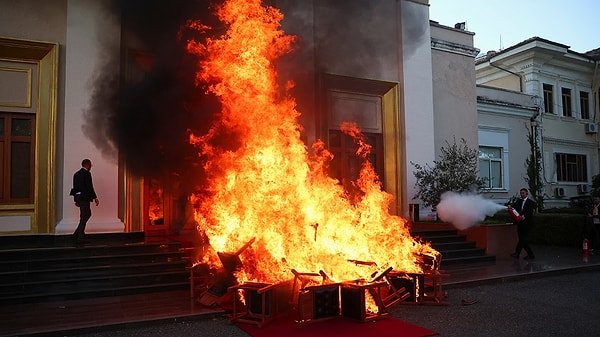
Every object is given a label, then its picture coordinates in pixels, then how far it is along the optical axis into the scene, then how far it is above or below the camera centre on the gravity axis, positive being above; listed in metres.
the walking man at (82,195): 9.59 +0.13
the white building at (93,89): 10.77 +2.79
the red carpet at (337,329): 5.88 -1.70
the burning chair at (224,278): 7.20 -1.22
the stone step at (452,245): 11.68 -1.30
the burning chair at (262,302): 6.36 -1.44
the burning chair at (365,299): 6.41 -1.44
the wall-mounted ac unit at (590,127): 23.14 +3.26
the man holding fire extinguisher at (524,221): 11.84 -0.67
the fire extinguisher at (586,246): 13.00 -1.45
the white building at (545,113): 19.45 +3.61
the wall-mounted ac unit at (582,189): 22.46 +0.22
